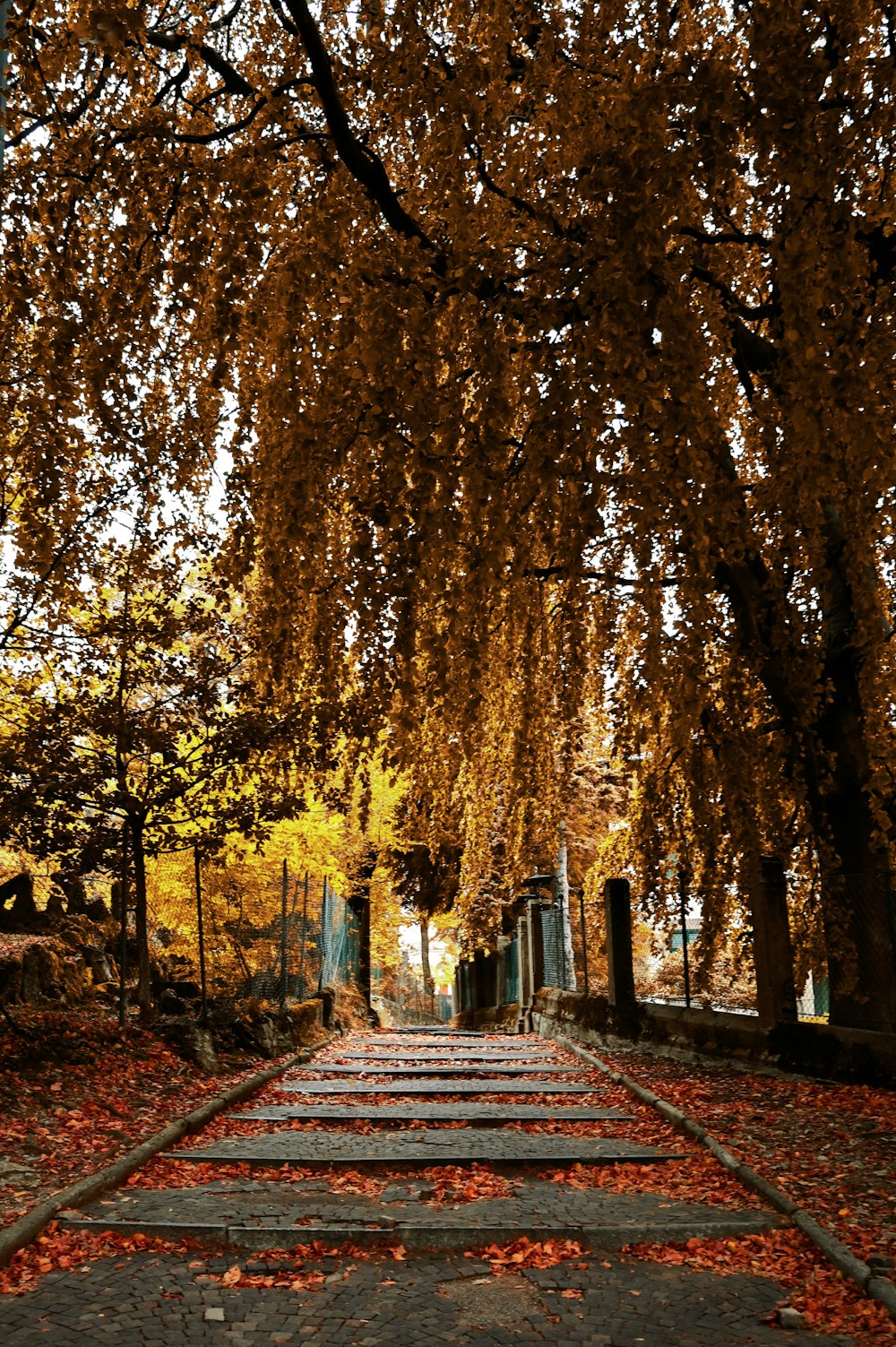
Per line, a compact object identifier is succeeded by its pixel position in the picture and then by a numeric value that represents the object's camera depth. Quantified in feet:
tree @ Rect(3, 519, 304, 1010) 28.66
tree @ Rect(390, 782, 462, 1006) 71.00
